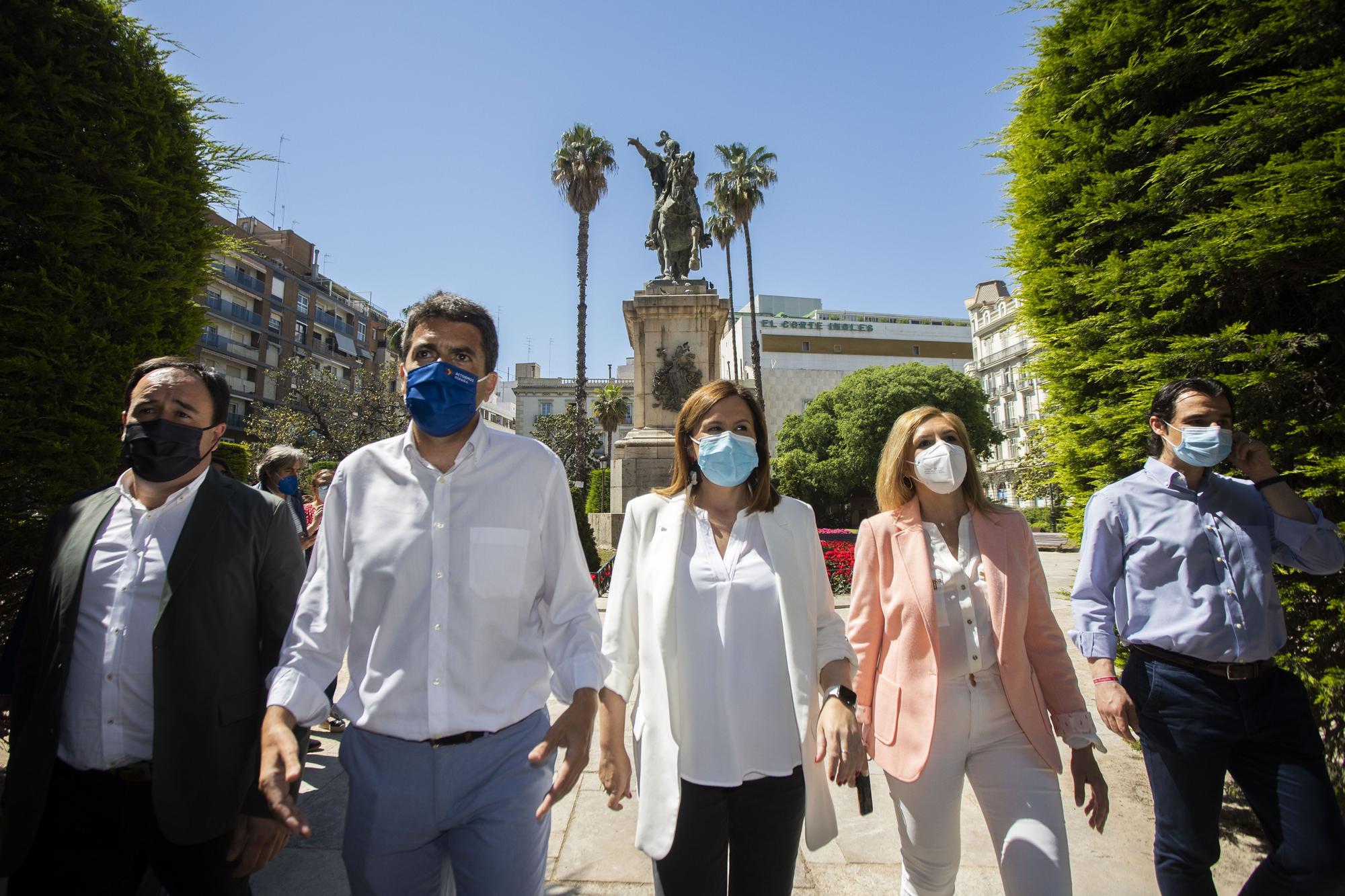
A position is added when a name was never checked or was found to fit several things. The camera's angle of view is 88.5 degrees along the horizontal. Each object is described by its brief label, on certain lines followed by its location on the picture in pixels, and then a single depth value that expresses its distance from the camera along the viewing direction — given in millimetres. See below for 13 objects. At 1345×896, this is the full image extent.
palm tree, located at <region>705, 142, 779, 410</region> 31250
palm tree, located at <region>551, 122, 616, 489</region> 26234
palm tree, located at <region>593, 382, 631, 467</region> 38344
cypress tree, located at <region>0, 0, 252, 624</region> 3252
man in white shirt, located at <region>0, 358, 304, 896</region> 1951
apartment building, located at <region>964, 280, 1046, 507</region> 51938
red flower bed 11023
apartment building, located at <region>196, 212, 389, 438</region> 42094
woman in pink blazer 2215
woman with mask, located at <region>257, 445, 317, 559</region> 5133
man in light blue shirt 2344
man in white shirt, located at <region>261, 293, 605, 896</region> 1771
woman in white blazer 2025
